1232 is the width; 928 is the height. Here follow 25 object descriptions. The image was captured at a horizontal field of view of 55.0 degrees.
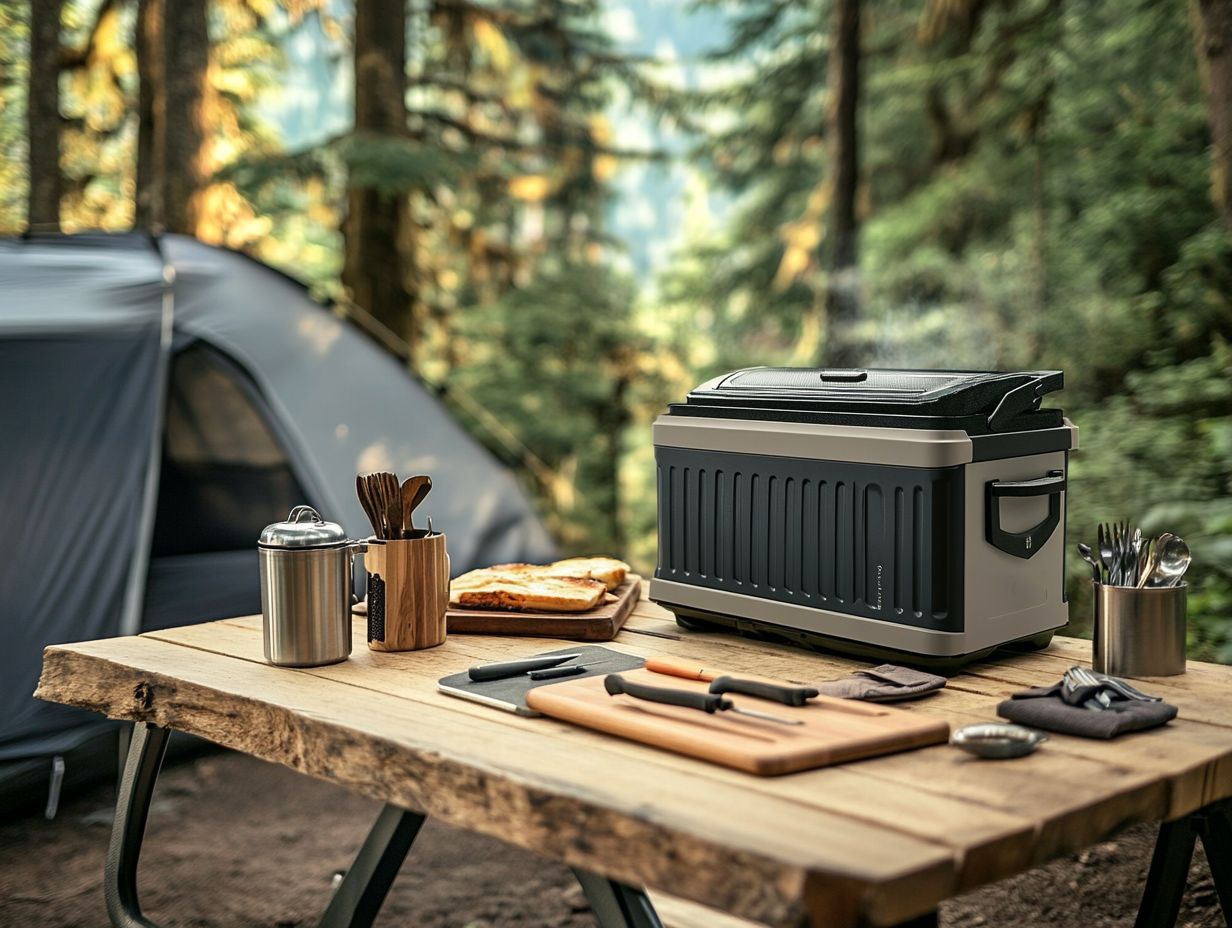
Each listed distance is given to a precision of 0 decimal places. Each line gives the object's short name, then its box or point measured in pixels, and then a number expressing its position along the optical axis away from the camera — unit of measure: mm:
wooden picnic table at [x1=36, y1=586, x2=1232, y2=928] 988
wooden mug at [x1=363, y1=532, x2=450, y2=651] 1735
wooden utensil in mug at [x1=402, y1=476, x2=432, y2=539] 1771
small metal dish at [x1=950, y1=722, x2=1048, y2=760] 1249
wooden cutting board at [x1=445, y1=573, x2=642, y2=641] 1858
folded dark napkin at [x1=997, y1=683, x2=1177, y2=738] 1320
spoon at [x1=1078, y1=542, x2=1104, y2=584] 1602
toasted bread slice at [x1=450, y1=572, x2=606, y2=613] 1915
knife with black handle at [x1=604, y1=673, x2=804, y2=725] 1325
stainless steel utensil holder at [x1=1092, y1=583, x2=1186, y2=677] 1557
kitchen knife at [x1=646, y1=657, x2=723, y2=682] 1506
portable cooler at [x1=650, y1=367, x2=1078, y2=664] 1557
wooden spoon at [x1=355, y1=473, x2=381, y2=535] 1736
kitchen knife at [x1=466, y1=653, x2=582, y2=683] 1553
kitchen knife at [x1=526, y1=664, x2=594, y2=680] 1568
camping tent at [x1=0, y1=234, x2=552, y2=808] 3461
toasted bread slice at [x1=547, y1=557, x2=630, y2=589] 2121
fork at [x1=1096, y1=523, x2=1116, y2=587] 1589
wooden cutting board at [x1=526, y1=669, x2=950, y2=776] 1205
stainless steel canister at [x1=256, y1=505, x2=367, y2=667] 1646
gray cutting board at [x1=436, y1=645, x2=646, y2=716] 1450
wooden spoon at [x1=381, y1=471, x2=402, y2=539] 1748
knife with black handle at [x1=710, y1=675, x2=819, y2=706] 1366
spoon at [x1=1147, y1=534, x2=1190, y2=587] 1571
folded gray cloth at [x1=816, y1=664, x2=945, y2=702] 1449
